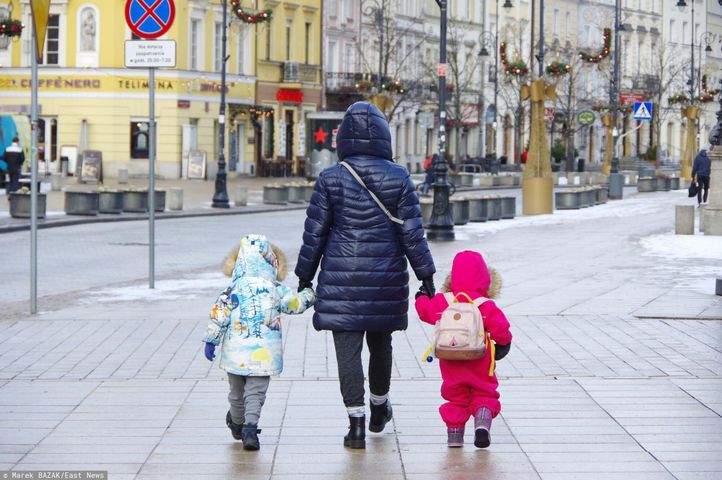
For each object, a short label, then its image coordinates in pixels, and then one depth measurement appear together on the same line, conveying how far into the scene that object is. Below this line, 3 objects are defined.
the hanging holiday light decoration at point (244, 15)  53.59
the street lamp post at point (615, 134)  51.53
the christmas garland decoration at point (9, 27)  37.09
